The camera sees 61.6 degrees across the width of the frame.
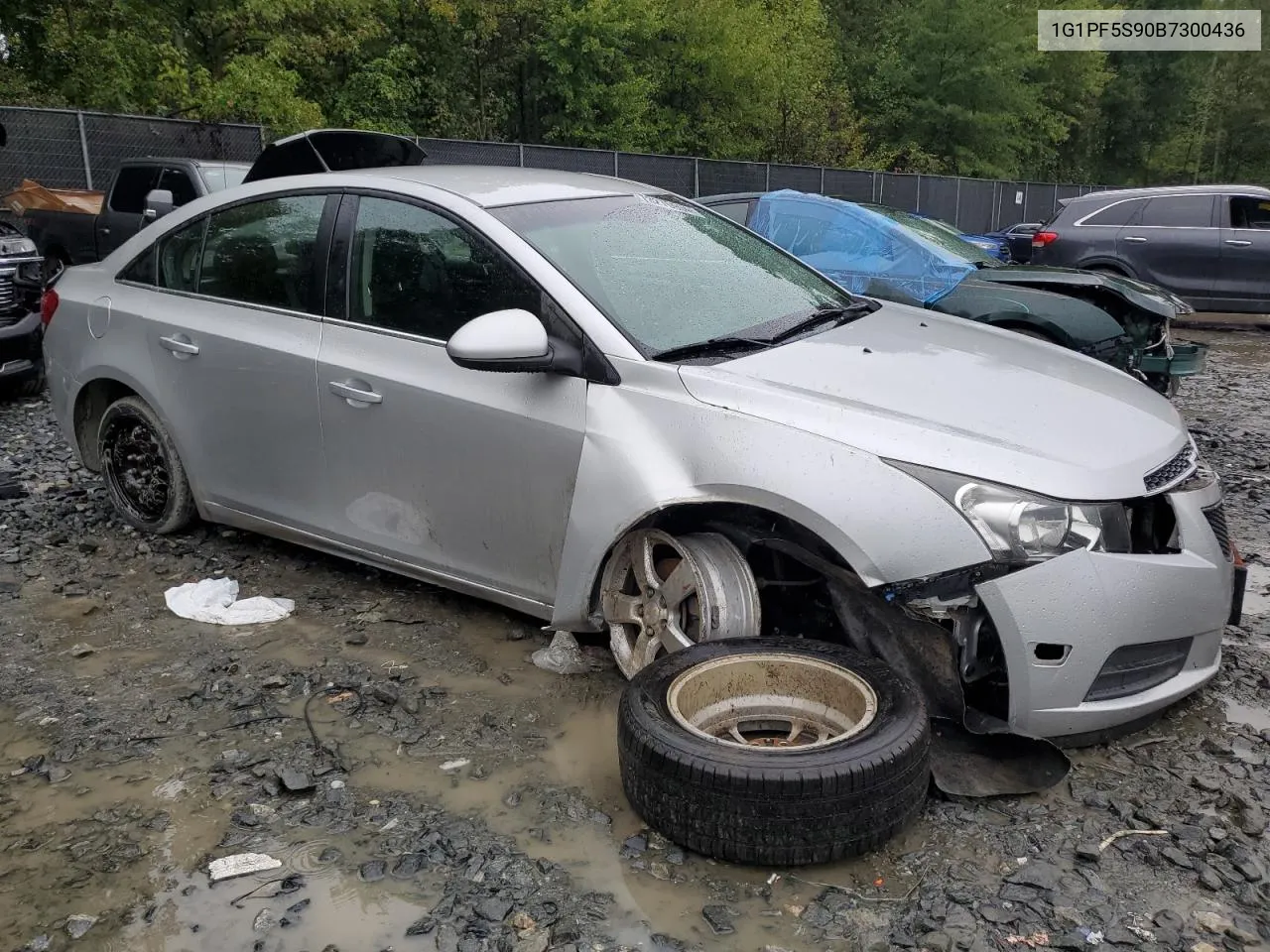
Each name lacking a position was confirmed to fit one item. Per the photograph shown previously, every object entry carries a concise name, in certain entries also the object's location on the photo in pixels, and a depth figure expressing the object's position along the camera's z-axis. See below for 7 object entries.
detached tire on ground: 2.54
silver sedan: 2.84
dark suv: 12.37
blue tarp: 7.62
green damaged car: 6.98
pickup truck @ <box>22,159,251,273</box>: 10.48
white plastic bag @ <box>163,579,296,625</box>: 4.23
